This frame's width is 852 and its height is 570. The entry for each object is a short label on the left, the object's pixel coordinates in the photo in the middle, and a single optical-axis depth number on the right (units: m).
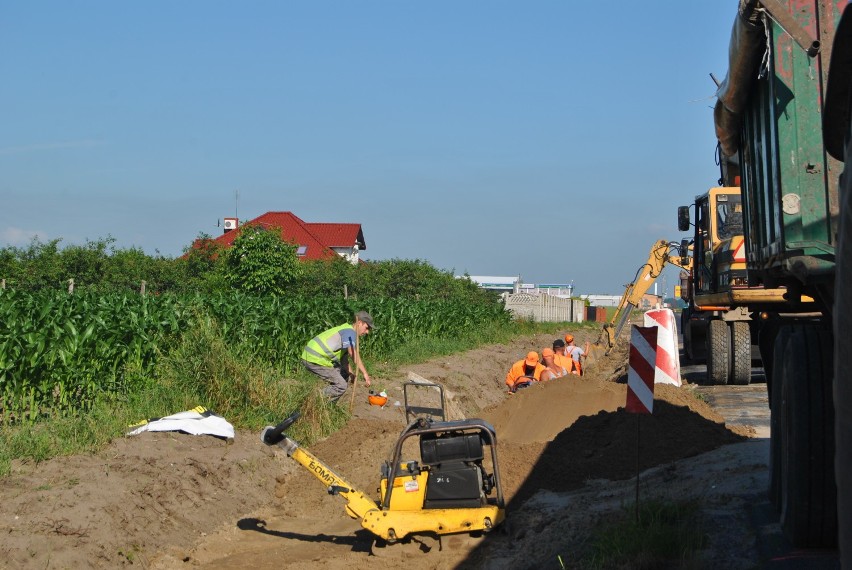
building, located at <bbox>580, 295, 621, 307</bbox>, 114.25
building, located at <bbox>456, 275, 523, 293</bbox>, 116.78
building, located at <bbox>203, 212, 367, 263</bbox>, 76.31
